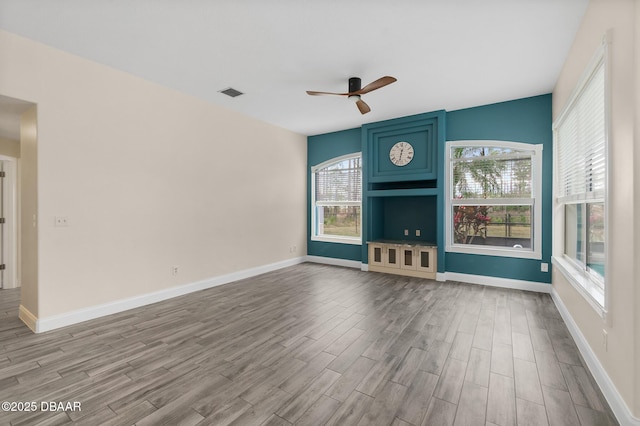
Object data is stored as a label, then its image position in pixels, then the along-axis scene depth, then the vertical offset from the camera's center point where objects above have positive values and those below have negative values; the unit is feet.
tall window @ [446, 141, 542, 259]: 14.58 +0.82
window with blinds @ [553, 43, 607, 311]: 7.63 +1.01
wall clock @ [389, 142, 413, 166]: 17.63 +3.64
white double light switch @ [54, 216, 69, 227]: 10.03 -0.39
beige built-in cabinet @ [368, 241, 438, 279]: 16.69 -2.77
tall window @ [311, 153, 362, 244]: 20.65 +0.90
